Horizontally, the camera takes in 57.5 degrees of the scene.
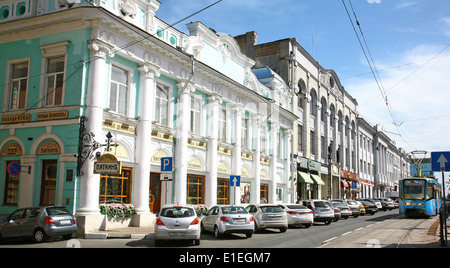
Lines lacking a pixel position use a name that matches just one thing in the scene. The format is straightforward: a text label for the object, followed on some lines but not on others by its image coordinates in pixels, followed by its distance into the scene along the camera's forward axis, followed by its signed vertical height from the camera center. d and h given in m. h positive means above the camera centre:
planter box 18.47 -1.69
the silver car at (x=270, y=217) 20.19 -1.40
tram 33.19 -0.39
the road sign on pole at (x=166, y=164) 19.12 +1.10
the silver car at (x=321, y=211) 25.81 -1.32
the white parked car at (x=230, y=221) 17.22 -1.37
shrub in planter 18.92 -1.10
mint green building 18.59 +4.08
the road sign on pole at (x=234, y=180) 25.02 +0.53
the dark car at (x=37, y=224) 14.89 -1.41
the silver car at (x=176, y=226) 14.40 -1.34
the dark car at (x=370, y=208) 40.97 -1.70
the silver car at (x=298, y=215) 22.75 -1.41
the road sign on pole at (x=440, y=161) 15.18 +1.15
